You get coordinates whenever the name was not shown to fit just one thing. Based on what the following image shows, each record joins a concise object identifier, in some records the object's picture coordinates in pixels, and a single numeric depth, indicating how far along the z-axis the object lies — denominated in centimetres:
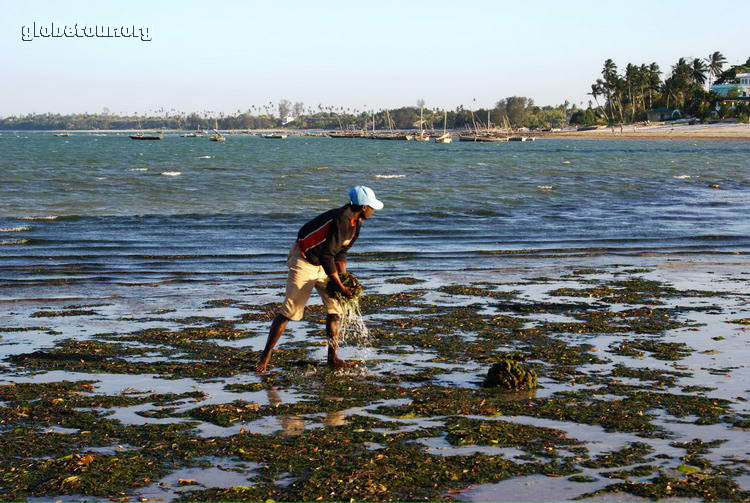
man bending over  870
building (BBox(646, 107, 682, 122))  19462
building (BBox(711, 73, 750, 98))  18438
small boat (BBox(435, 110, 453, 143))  19088
